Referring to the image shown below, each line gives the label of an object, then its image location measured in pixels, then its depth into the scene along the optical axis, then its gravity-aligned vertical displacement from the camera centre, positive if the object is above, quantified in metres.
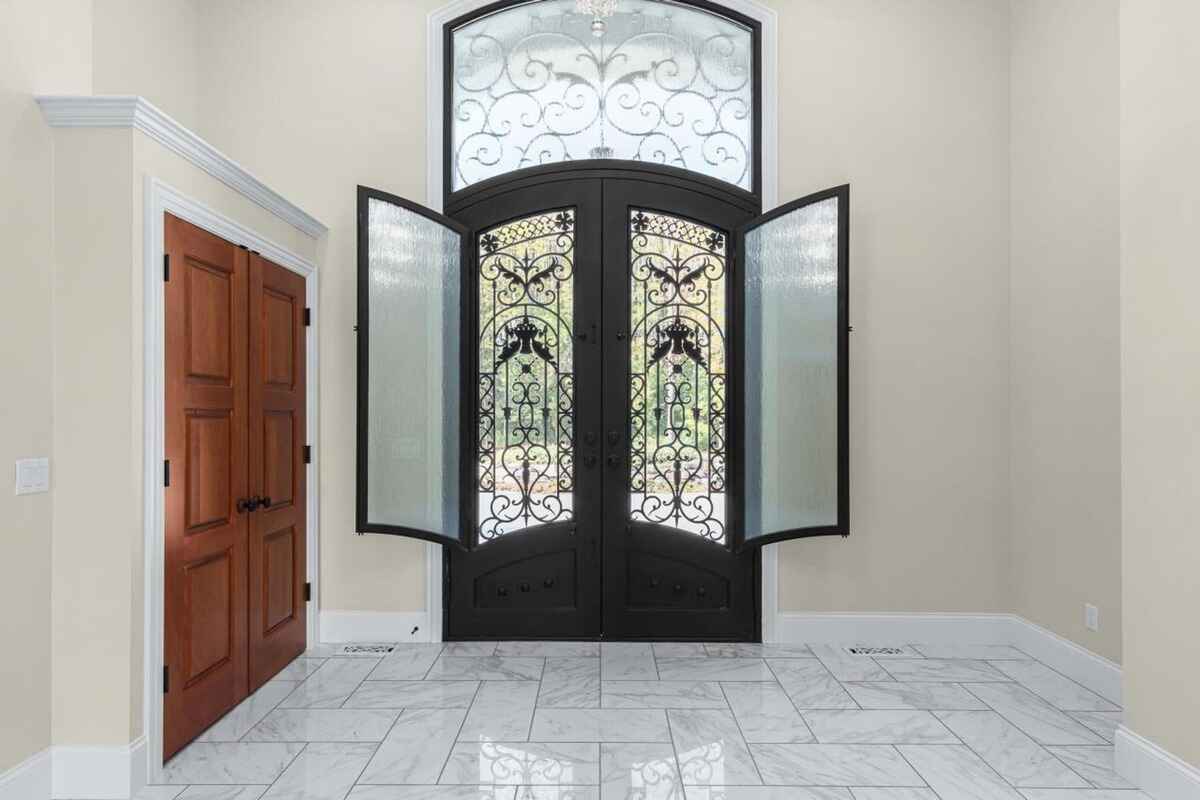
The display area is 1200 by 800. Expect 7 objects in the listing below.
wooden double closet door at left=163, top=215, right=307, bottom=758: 2.93 -0.31
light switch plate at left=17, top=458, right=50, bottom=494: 2.54 -0.24
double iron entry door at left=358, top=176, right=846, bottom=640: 4.35 -0.05
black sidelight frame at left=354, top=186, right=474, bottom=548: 4.02 +0.18
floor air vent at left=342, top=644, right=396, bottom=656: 4.13 -1.32
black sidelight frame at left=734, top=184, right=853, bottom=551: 4.02 +0.24
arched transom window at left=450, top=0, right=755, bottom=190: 4.44 +1.80
